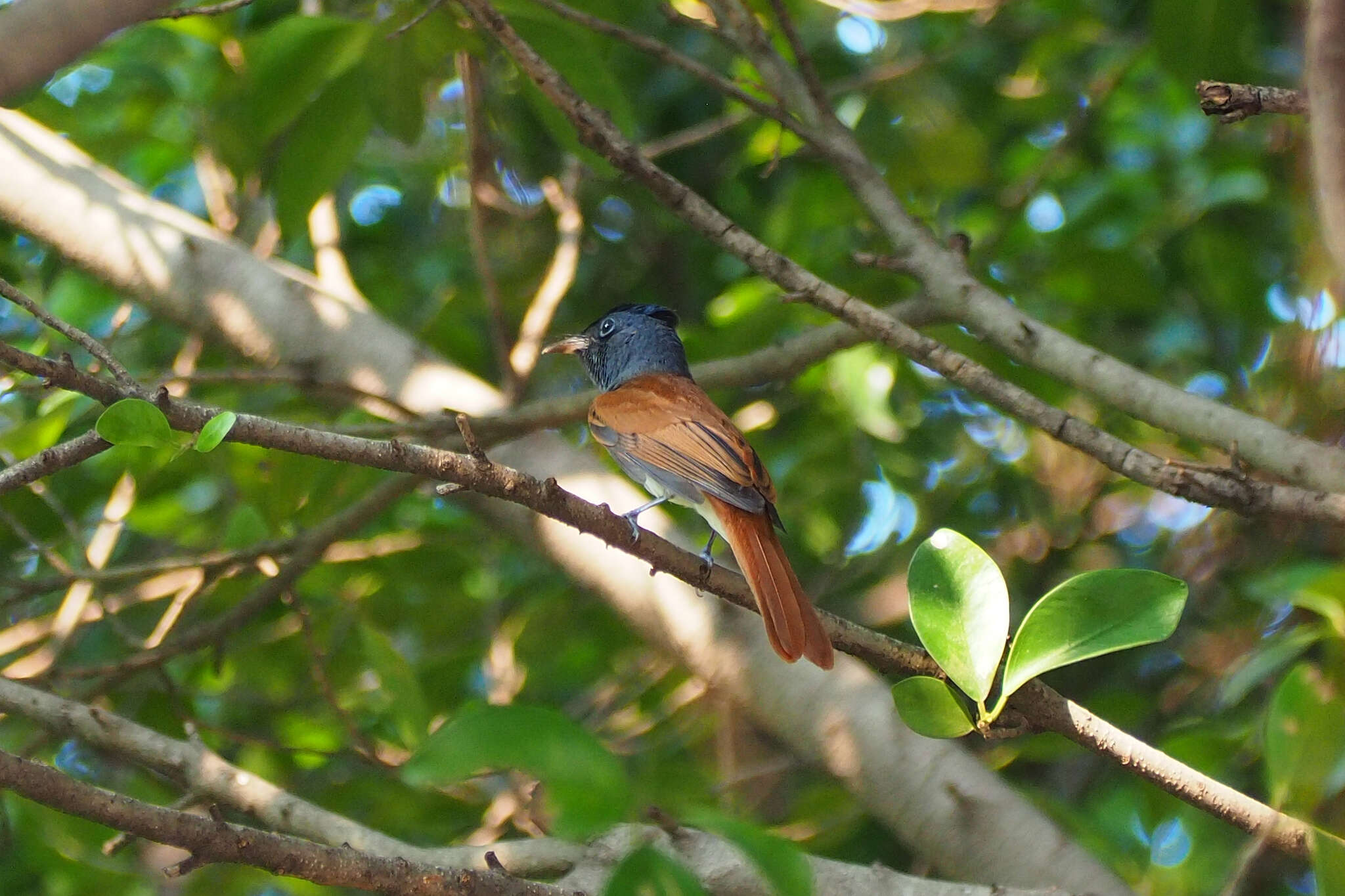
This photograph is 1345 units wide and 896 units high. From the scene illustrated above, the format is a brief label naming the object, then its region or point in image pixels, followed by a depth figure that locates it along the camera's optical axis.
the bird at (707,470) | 7.93
